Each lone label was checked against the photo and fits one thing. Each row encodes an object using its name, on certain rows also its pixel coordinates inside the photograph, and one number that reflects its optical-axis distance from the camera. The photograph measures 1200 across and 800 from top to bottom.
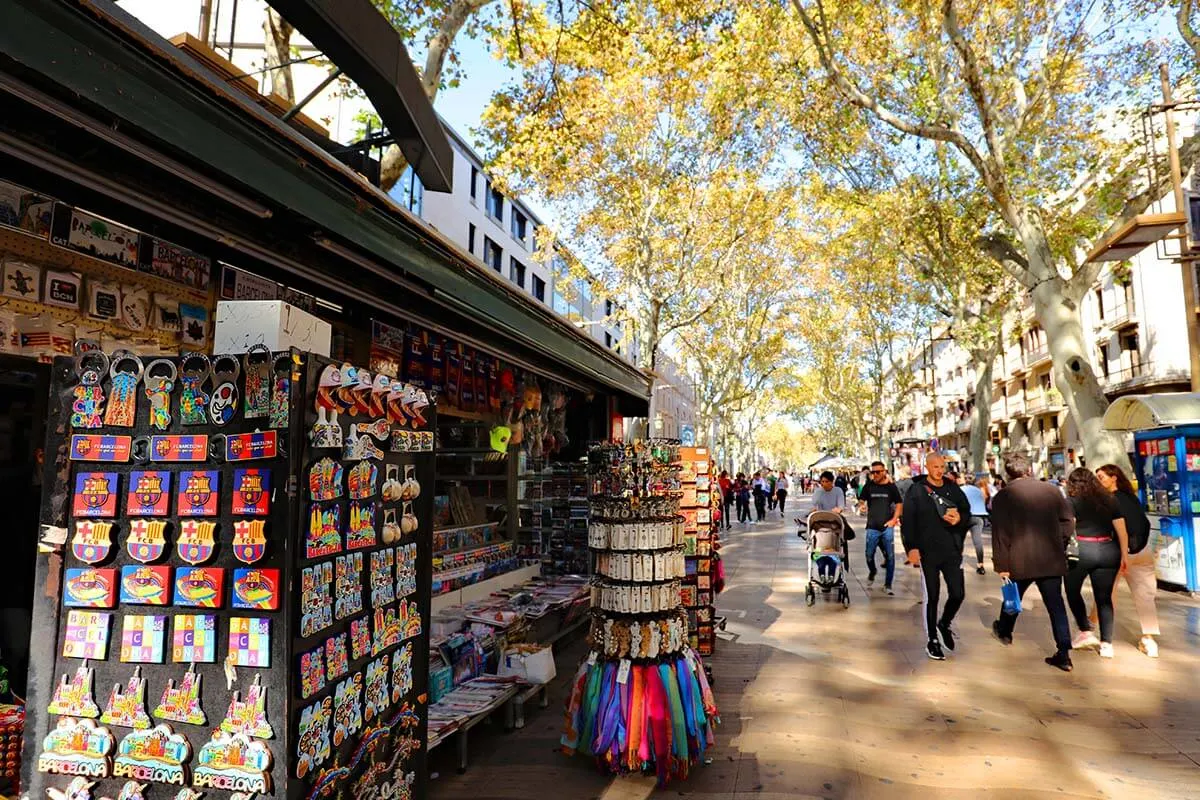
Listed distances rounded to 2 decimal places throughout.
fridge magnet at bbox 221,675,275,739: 2.36
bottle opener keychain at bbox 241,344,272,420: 2.49
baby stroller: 9.23
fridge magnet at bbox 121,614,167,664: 2.46
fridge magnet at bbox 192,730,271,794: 2.34
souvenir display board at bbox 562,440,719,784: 4.07
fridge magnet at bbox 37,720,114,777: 2.43
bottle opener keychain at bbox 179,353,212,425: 2.54
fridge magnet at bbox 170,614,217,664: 2.43
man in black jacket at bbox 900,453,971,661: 6.45
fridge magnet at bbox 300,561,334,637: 2.48
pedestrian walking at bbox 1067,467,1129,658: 6.33
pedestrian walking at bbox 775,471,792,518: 29.90
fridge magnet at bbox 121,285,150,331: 3.15
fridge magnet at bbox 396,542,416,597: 3.17
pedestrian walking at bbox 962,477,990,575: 11.70
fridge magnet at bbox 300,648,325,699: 2.45
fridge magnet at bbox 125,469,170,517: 2.51
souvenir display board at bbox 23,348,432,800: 2.40
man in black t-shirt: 9.79
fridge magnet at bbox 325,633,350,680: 2.62
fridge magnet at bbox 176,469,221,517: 2.48
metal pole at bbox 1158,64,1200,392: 9.73
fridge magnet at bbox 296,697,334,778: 2.42
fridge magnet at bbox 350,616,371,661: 2.78
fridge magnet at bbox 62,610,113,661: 2.48
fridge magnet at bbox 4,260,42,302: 2.74
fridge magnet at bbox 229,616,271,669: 2.39
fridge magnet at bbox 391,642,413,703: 3.08
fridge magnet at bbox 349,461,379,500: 2.83
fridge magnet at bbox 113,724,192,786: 2.40
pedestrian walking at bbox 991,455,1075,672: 6.05
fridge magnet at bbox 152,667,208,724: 2.41
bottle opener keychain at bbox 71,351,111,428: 2.59
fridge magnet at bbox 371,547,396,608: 2.96
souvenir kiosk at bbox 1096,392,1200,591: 9.03
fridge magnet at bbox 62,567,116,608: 2.49
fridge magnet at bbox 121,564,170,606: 2.47
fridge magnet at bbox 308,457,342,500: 2.56
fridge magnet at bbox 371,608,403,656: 2.96
